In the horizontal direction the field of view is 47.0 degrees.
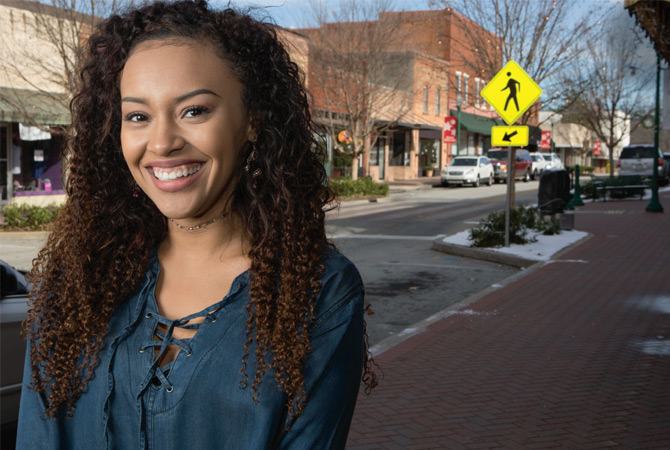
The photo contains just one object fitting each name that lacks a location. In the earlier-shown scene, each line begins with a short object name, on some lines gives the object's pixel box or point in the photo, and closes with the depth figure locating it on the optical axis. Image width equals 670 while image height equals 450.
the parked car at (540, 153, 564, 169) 51.24
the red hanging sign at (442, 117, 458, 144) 43.31
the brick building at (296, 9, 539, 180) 28.98
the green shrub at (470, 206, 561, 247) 14.28
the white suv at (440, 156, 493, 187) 39.94
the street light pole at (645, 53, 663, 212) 22.56
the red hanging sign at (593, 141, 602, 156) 78.51
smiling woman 1.64
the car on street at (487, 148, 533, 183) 44.75
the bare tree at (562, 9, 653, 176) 32.16
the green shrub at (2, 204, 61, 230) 16.56
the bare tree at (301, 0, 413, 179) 28.36
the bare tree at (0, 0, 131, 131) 17.58
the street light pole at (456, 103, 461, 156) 44.52
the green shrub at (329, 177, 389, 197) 28.40
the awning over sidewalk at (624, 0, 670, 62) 8.21
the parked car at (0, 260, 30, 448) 4.32
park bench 28.98
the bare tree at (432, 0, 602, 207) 19.45
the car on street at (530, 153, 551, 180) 49.53
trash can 16.69
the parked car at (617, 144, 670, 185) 38.94
